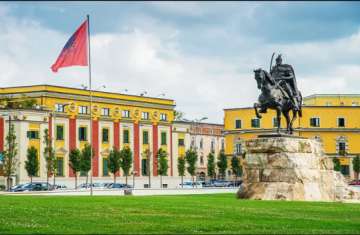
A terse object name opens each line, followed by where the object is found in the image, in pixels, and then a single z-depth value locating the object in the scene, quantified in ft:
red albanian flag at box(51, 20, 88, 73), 165.58
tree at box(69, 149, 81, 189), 321.32
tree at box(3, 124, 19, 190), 295.07
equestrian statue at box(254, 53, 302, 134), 140.77
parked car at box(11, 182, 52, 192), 274.36
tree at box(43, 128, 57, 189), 307.58
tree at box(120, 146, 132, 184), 347.77
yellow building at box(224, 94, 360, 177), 429.38
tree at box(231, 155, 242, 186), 417.49
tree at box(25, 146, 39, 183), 304.71
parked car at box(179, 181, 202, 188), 360.07
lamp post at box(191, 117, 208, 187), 481.55
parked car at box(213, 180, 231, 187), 370.55
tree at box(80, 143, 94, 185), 323.98
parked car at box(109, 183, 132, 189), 321.30
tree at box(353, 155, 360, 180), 412.57
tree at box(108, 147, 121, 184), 343.67
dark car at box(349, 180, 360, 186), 368.27
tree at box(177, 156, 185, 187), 386.11
